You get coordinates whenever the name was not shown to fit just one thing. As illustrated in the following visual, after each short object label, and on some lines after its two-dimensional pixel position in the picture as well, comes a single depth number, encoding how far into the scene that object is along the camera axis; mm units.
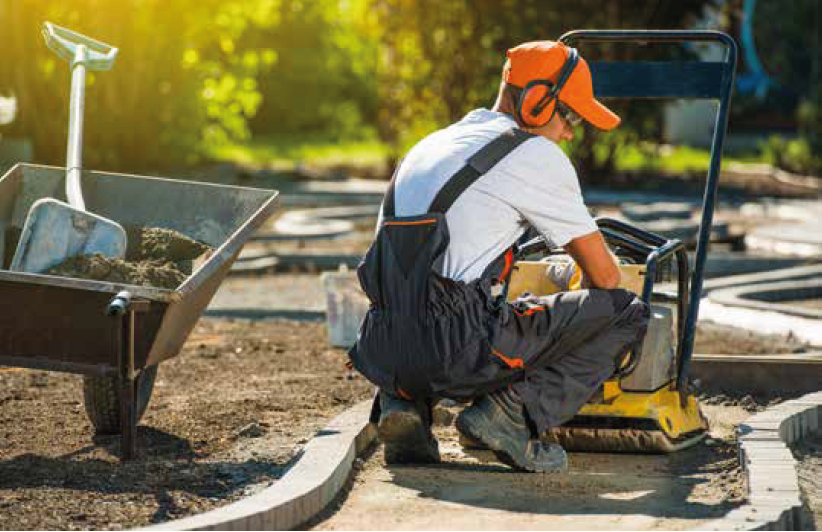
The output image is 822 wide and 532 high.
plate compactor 11773
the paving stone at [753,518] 9098
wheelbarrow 10937
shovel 11914
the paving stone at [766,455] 10773
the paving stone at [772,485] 9914
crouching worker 10641
